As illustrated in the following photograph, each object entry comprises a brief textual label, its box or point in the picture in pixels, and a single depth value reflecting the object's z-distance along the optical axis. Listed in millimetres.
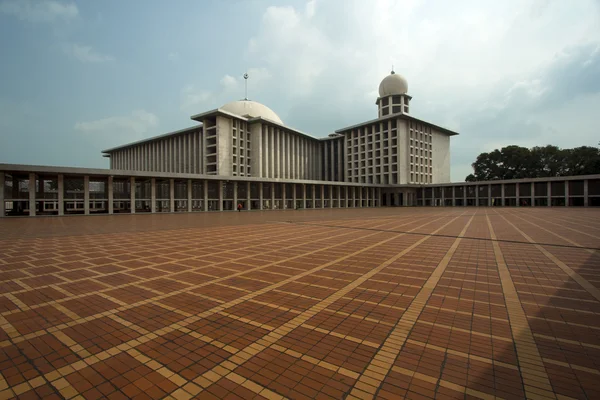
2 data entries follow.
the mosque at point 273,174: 25594
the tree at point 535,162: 51219
